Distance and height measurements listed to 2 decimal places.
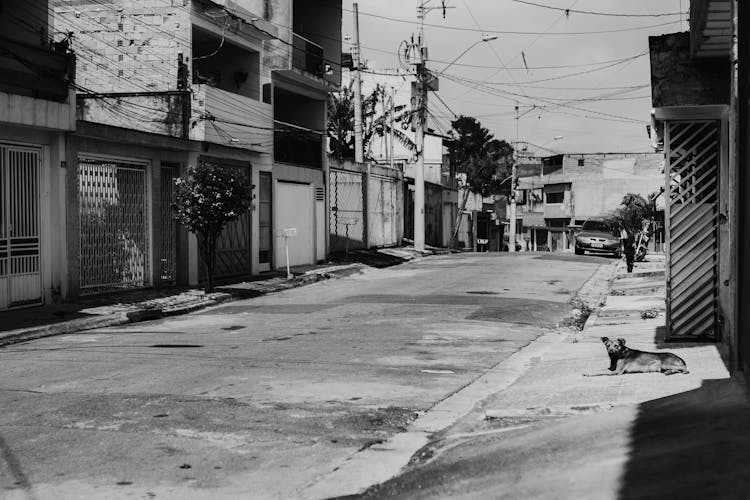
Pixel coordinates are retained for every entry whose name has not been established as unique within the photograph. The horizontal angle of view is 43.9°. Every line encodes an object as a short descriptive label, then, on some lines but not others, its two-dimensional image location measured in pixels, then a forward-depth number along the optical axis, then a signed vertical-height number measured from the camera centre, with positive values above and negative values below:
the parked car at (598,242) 42.25 -0.95
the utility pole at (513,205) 62.26 +1.13
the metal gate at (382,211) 42.59 +0.55
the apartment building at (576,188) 80.25 +2.97
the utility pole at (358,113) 40.50 +4.79
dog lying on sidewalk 9.51 -1.46
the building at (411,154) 56.62 +4.81
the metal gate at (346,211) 39.00 +0.52
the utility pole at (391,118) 51.41 +6.42
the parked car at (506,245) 86.22 -2.22
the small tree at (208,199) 21.75 +0.59
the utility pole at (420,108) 42.56 +5.36
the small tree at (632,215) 39.31 +0.27
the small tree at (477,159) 73.12 +5.16
